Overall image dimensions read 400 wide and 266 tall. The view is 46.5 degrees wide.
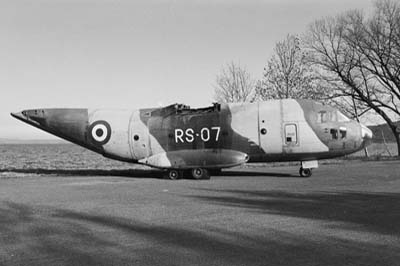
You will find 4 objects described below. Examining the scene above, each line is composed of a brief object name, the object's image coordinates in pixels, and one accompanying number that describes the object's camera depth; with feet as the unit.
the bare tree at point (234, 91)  145.97
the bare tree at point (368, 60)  122.72
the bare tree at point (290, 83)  125.59
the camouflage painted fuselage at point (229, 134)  59.41
